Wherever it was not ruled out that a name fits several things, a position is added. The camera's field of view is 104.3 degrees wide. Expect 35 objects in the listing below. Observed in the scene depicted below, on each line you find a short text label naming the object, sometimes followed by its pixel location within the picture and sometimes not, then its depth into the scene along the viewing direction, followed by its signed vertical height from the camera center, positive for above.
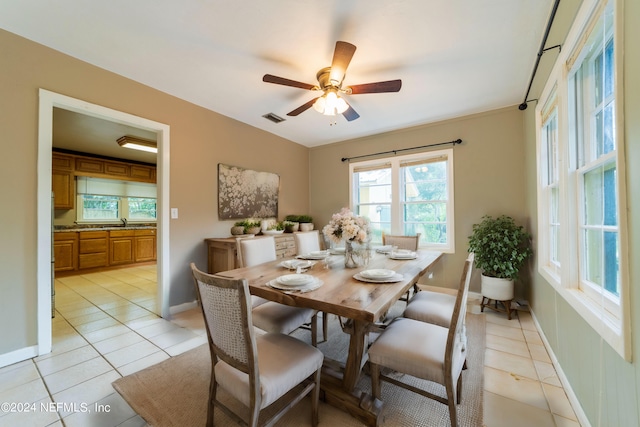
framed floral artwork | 3.56 +0.36
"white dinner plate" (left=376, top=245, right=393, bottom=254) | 2.74 -0.39
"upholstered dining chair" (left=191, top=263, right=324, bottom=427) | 1.06 -0.72
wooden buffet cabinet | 3.04 -0.48
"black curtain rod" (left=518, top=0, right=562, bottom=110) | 1.71 +1.40
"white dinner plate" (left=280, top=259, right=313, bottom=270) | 1.95 -0.40
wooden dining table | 1.23 -0.44
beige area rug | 1.43 -1.18
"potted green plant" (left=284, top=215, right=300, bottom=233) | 4.09 -0.18
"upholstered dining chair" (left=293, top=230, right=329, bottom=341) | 2.72 -0.31
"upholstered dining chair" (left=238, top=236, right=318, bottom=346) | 1.82 -0.75
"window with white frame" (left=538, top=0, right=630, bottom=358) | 1.01 +0.20
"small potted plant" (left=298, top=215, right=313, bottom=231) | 4.38 -0.11
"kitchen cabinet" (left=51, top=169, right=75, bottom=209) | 4.89 +0.57
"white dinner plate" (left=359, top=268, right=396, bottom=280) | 1.64 -0.40
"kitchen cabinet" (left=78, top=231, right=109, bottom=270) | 4.92 -0.66
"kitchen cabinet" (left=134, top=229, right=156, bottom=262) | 5.73 -0.68
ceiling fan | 1.85 +1.12
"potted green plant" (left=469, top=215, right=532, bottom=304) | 2.79 -0.46
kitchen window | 5.57 +0.38
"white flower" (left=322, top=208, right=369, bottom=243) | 1.92 -0.11
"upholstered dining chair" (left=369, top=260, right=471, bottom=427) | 1.23 -0.74
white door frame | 2.11 +0.14
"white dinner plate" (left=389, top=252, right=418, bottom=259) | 2.36 -0.40
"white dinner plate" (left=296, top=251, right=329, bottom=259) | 2.41 -0.40
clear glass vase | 2.03 -0.31
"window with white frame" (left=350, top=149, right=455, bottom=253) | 3.80 +0.32
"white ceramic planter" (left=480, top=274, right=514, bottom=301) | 2.82 -0.86
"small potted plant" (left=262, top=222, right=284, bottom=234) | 3.74 -0.21
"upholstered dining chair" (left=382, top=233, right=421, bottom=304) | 3.00 -0.34
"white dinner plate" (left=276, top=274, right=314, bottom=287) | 1.48 -0.40
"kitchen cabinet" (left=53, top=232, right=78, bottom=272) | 4.64 -0.65
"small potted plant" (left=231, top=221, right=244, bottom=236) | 3.51 -0.20
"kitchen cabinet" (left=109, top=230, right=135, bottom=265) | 5.32 -0.66
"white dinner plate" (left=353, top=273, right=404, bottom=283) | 1.60 -0.42
